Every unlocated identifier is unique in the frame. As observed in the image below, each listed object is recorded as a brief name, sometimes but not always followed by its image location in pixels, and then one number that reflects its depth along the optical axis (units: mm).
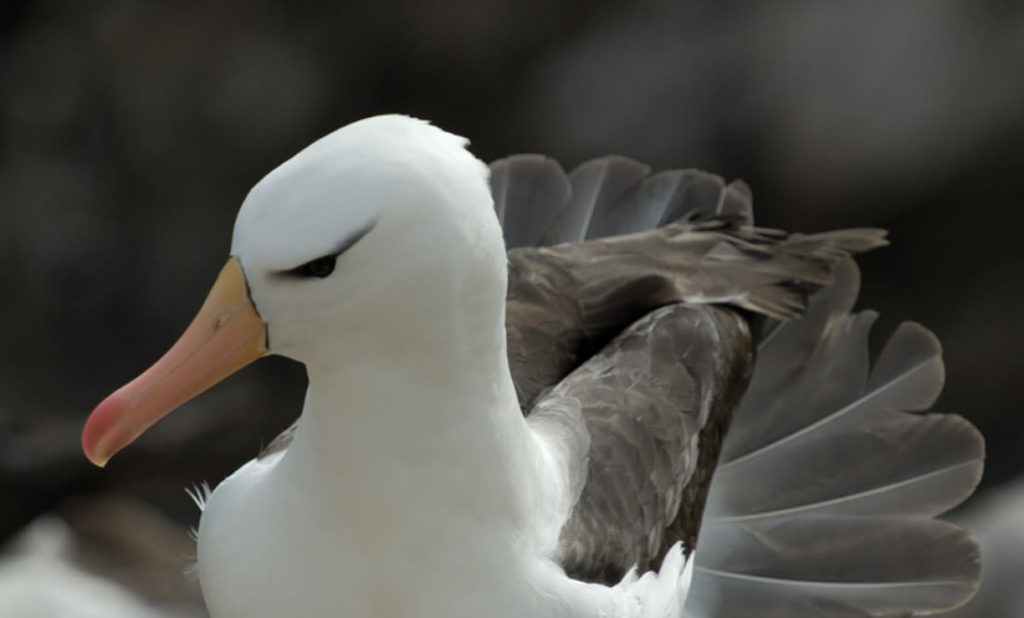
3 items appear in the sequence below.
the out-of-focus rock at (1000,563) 10172
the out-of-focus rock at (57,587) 9992
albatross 4965
